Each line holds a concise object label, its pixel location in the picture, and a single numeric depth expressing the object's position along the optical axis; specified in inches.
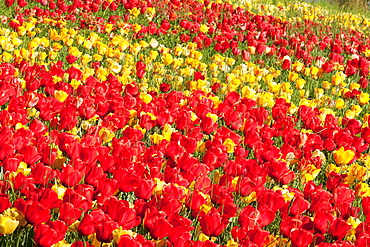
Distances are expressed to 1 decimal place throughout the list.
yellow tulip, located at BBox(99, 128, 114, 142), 247.8
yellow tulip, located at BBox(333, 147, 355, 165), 251.4
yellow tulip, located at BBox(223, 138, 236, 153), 252.0
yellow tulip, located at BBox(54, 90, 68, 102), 291.4
